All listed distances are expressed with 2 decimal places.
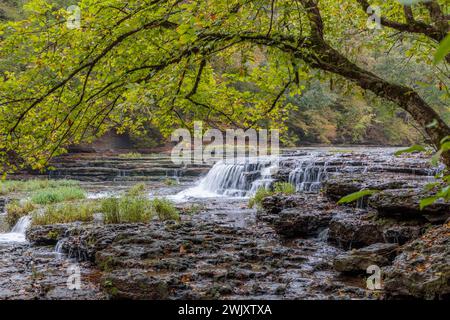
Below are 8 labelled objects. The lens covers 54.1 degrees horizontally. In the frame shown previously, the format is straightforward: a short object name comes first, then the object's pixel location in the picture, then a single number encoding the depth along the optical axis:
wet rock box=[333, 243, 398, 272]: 6.03
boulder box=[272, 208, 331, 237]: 8.62
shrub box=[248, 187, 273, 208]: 12.37
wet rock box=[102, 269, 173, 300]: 5.38
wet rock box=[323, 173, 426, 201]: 8.77
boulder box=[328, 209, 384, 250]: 7.44
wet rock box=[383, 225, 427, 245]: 6.88
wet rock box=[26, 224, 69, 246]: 8.89
